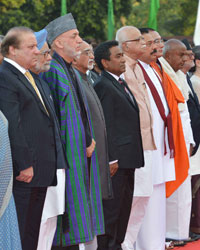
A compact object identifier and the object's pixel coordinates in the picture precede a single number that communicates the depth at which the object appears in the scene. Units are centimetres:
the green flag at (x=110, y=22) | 3780
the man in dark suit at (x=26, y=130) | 685
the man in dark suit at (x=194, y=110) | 1206
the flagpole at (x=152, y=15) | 3398
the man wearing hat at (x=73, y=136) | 793
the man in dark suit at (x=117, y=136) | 935
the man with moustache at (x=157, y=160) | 1048
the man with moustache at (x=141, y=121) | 1004
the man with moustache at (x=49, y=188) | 755
